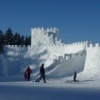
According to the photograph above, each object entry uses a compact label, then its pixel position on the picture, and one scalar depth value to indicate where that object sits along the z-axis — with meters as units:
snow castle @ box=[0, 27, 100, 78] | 38.58
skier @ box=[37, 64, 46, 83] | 24.33
